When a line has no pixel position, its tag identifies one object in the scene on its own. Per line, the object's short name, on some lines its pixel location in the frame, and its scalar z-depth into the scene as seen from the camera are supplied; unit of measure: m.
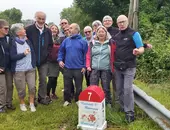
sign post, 2.57
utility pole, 5.26
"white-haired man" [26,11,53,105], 3.32
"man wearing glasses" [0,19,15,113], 3.10
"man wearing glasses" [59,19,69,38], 3.69
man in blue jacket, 3.33
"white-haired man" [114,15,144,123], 2.77
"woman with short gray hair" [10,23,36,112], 3.14
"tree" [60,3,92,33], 17.03
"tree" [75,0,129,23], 14.76
